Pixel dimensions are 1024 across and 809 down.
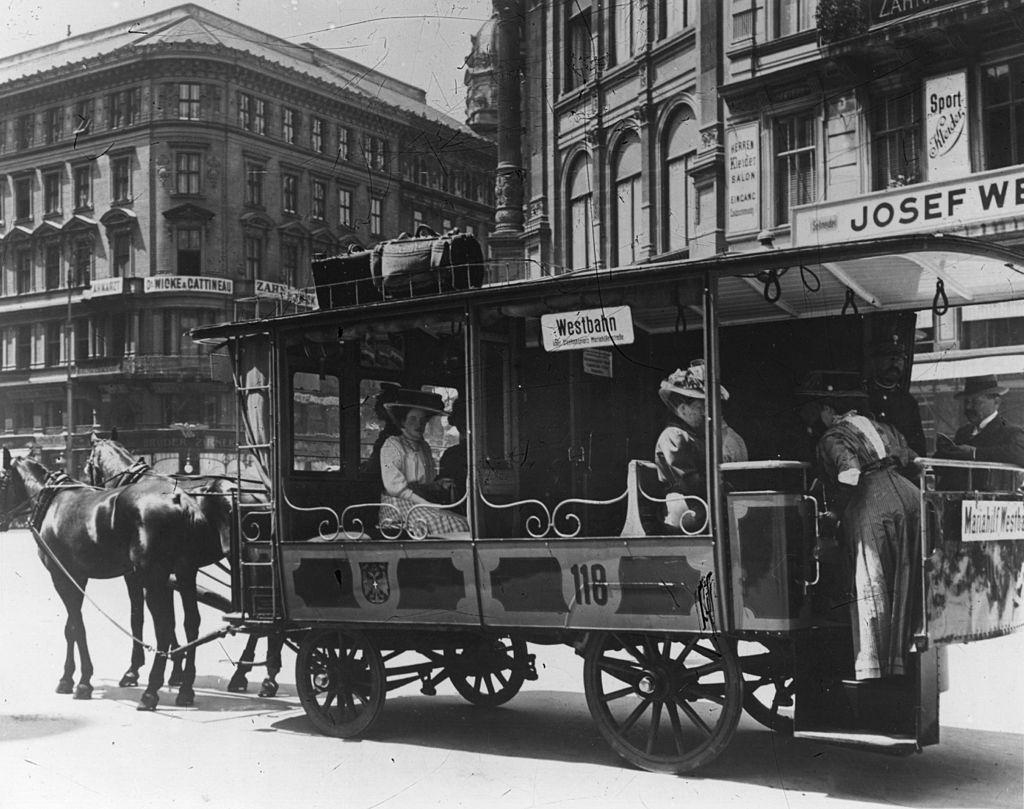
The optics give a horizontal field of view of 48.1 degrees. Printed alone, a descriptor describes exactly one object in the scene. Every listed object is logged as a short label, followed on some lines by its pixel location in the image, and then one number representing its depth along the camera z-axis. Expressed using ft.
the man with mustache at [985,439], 23.31
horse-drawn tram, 18.81
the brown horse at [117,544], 27.04
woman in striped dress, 18.56
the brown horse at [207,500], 27.22
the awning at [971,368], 42.96
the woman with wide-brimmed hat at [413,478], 23.41
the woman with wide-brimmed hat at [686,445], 21.11
